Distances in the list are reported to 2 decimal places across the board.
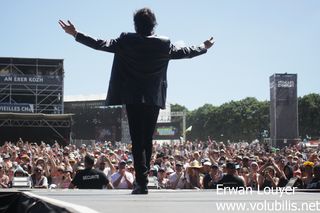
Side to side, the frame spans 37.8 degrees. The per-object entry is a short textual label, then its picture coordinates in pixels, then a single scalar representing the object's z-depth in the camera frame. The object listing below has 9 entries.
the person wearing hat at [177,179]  10.33
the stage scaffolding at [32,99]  29.33
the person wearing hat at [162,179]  10.66
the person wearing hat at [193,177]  9.96
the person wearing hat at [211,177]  9.32
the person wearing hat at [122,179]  9.15
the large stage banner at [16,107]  31.42
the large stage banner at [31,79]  31.98
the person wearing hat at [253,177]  10.13
